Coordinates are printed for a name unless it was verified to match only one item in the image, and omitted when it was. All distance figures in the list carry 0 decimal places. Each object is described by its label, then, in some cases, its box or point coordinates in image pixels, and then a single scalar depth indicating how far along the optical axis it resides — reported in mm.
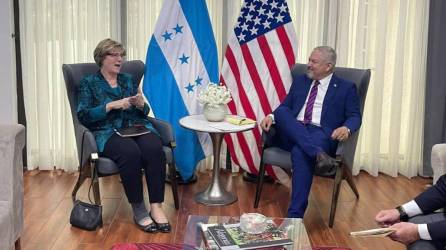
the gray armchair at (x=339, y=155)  3527
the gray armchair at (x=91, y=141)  3424
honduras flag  4141
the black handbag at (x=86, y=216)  3381
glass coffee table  2467
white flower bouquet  3804
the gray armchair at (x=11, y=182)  2545
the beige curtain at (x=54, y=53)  4316
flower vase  3844
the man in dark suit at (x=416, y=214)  2213
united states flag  4184
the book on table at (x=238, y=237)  2312
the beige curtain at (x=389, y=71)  4469
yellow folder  3845
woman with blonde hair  3438
